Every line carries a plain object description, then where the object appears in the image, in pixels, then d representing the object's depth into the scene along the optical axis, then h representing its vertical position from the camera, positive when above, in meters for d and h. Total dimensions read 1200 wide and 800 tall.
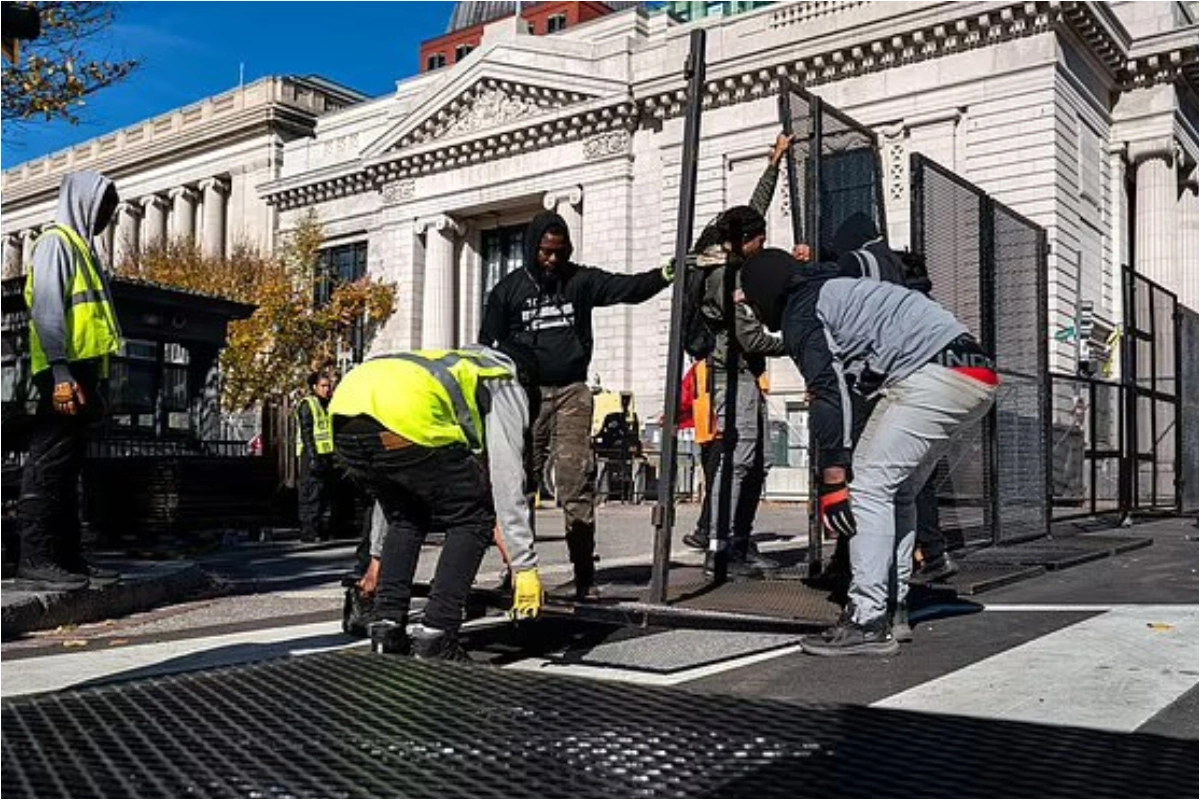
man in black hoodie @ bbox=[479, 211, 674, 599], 5.77 +0.64
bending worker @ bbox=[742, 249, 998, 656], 4.57 +0.21
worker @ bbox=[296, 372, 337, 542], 11.41 -0.16
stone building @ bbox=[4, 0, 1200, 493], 28.48 +9.26
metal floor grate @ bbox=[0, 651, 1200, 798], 2.28 -0.68
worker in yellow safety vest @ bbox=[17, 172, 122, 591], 6.00 +0.36
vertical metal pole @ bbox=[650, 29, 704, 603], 5.63 +0.57
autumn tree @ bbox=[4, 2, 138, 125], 12.98 +4.31
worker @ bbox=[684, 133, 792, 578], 6.30 +0.38
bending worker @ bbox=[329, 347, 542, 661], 4.29 -0.08
